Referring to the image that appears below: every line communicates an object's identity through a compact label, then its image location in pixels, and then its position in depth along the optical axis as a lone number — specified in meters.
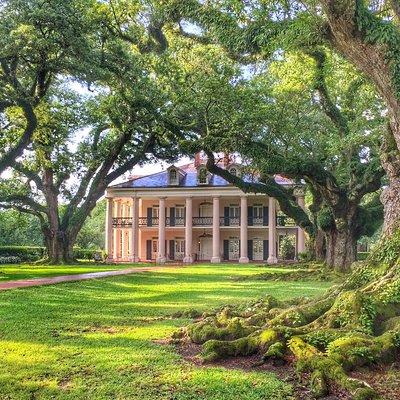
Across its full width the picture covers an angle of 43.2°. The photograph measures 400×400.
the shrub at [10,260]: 36.17
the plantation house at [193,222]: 41.22
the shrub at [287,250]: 42.72
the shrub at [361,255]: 38.47
